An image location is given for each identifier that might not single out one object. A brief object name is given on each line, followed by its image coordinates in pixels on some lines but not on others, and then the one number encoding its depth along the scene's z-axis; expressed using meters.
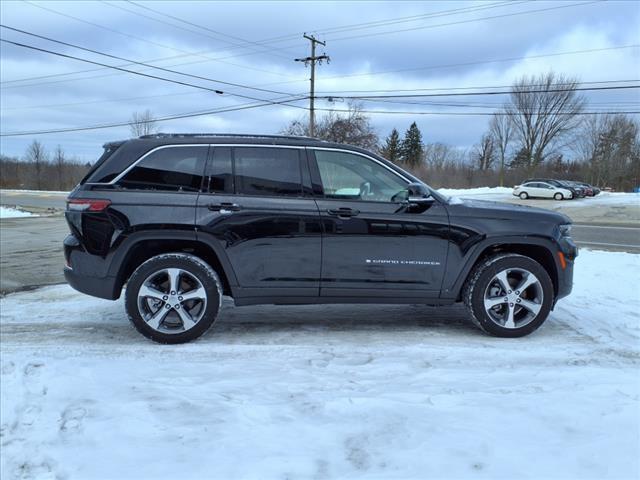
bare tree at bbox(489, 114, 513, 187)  61.19
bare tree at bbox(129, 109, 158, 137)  44.84
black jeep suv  4.13
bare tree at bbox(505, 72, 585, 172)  53.88
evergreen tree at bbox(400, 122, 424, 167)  82.06
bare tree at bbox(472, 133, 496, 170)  67.56
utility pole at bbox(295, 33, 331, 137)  31.78
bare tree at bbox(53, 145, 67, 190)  78.62
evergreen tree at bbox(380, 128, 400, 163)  77.72
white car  38.50
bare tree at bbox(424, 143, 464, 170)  81.28
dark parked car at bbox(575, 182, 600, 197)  41.74
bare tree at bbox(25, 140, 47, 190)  78.95
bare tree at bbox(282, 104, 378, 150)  41.41
